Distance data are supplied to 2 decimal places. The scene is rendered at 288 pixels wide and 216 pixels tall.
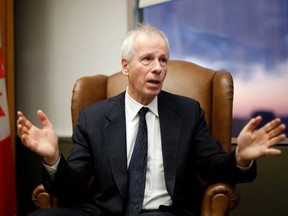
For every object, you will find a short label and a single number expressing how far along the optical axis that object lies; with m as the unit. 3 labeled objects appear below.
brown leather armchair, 2.01
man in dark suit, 1.68
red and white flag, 2.71
